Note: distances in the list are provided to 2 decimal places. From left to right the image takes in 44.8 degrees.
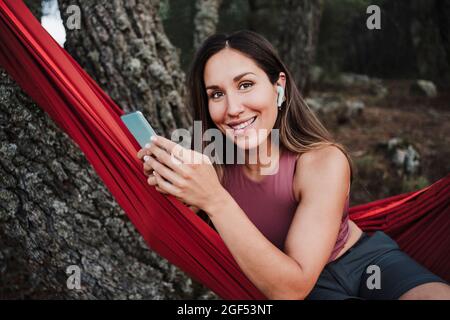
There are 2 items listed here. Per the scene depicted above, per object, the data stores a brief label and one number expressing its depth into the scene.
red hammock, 1.48
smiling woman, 1.31
